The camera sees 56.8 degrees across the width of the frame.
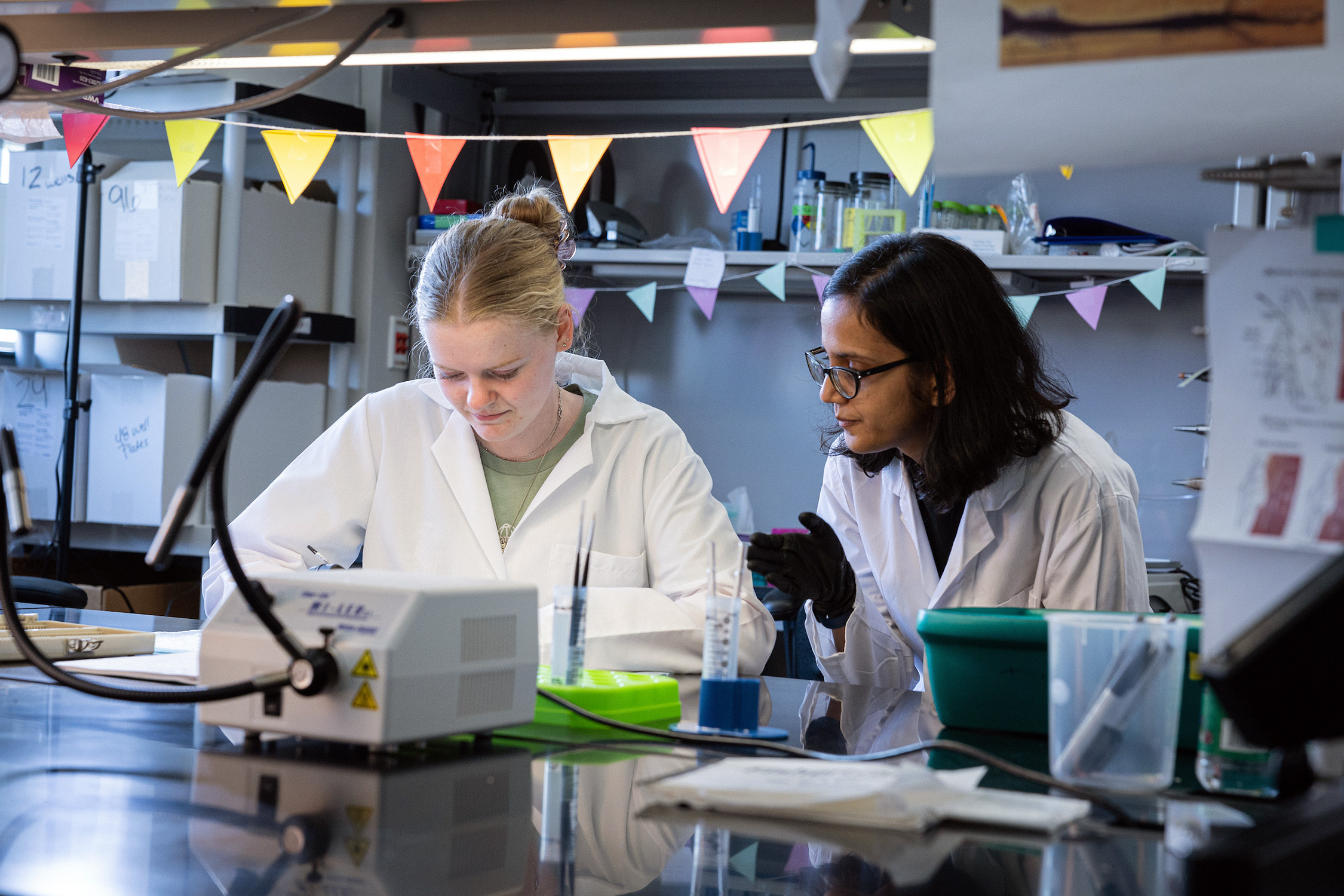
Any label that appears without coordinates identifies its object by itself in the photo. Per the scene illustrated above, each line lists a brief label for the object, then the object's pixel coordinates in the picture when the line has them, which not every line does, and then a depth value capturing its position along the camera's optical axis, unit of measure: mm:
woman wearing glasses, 1713
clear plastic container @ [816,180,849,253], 3396
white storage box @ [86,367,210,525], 3176
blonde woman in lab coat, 1716
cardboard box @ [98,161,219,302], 3164
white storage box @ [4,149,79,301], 3281
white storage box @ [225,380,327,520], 3277
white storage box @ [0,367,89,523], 3275
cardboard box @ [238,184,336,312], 3316
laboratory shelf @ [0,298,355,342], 3232
